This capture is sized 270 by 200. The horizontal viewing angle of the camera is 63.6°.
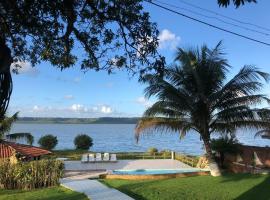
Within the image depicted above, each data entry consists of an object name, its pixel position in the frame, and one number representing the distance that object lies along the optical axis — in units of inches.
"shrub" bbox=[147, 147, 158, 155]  688.1
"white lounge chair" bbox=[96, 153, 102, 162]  588.1
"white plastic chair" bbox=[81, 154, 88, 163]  577.8
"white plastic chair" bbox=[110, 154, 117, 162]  601.0
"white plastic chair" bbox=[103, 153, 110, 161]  596.1
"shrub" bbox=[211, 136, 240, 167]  408.2
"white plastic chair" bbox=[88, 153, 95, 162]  584.1
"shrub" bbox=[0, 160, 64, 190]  337.4
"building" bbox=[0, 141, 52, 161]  451.6
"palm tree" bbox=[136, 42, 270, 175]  384.1
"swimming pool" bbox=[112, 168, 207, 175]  477.2
